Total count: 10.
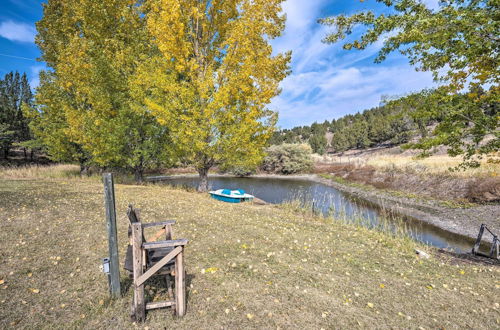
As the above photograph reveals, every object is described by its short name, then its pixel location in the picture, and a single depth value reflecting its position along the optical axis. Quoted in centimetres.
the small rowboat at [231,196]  1705
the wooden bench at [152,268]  370
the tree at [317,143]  9900
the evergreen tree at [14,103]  4027
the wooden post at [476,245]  993
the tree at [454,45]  539
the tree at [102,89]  1569
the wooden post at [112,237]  396
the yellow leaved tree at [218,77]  1280
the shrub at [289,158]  5678
